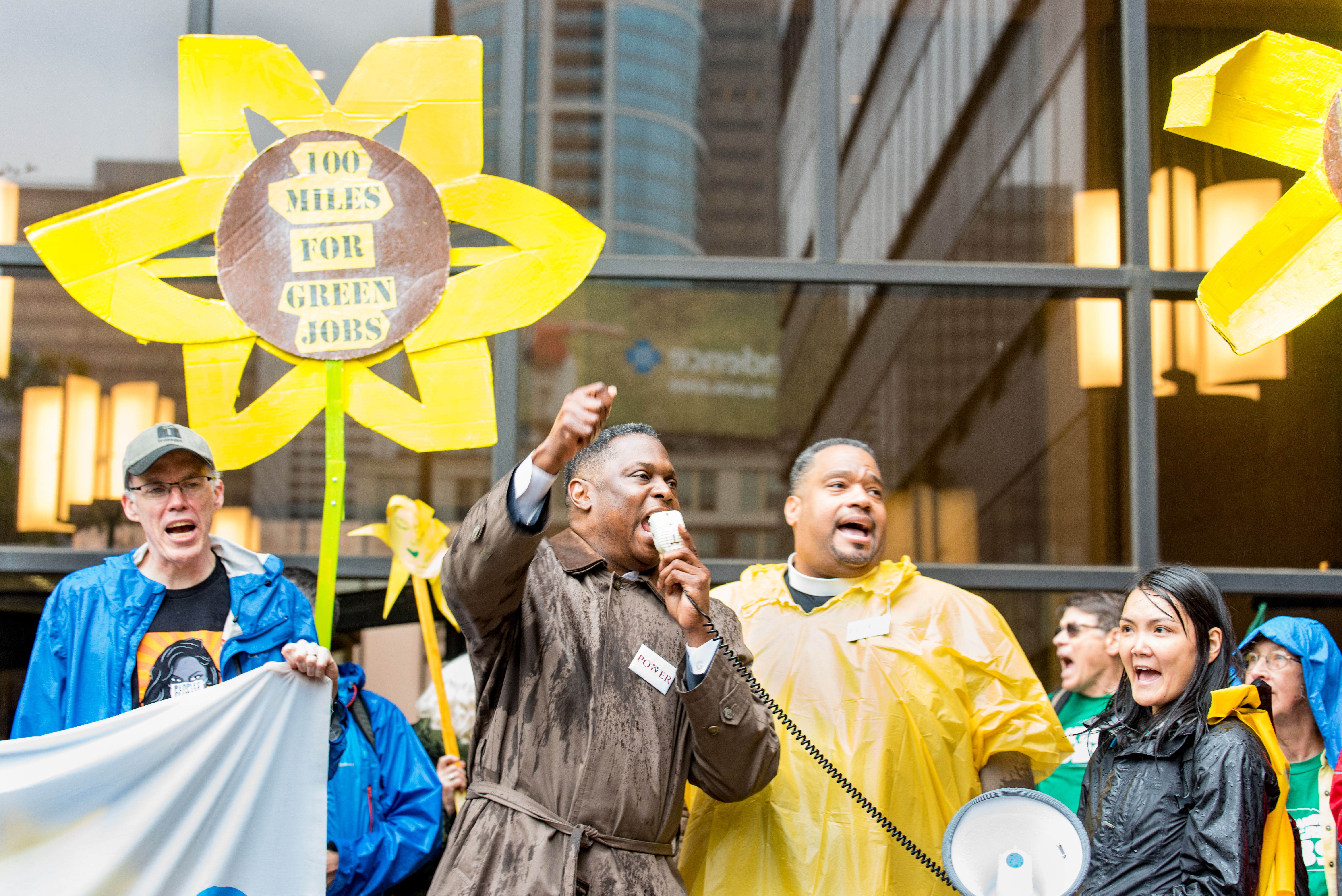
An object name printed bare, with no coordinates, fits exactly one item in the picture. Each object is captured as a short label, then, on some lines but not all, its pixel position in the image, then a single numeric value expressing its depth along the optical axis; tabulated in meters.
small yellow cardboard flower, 4.27
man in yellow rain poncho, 3.37
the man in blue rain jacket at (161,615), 3.24
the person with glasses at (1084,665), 4.36
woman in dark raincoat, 2.90
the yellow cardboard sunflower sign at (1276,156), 3.14
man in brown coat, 2.71
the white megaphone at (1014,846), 2.63
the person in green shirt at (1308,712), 3.74
